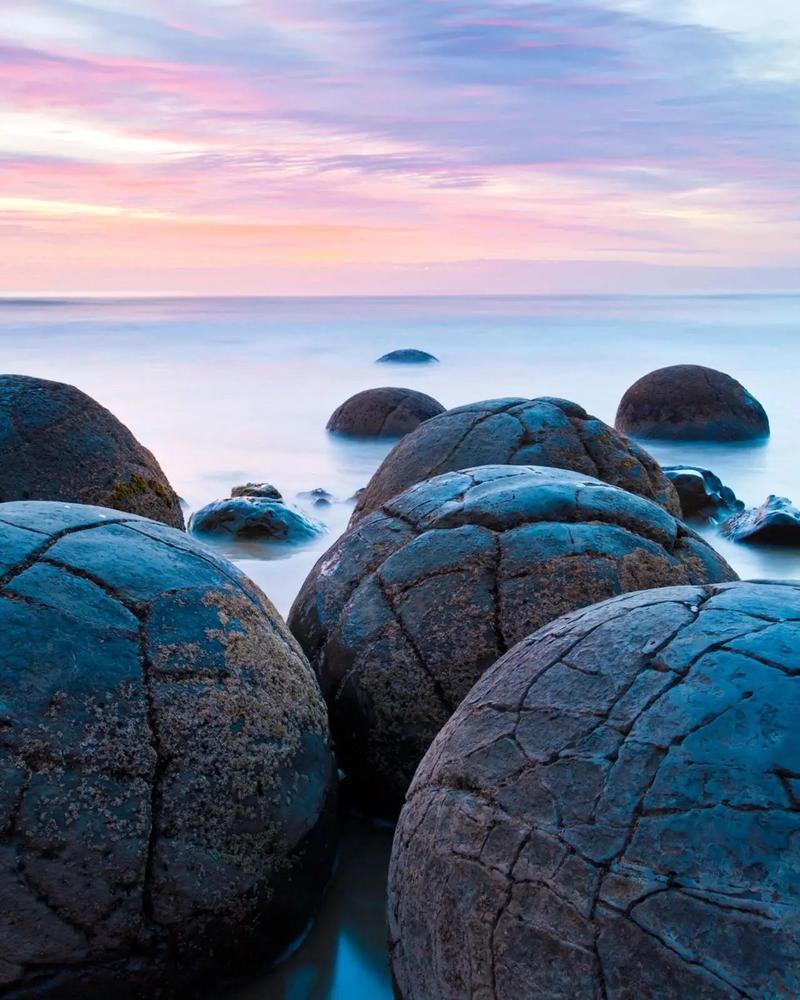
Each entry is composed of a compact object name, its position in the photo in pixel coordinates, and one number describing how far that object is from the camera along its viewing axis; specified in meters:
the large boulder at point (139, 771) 2.70
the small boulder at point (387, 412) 14.63
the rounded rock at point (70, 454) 5.36
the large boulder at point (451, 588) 3.75
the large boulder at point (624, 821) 2.05
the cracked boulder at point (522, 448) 5.55
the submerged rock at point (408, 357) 33.83
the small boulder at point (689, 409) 14.27
